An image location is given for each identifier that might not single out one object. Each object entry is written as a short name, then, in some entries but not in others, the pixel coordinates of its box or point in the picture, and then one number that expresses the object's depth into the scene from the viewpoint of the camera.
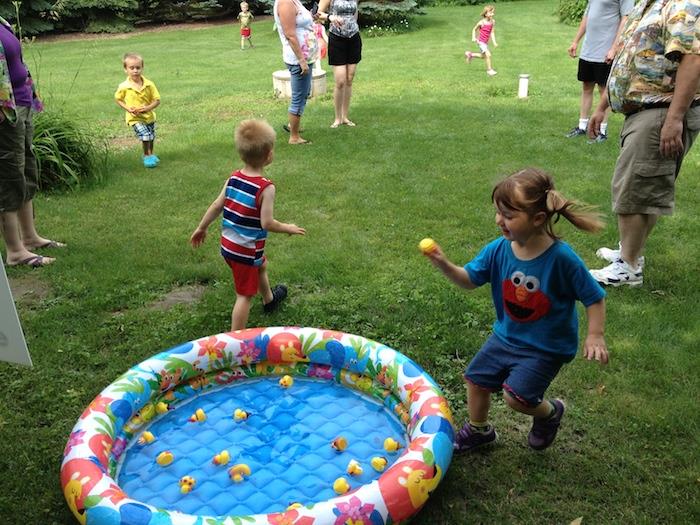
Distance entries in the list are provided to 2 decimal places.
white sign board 2.38
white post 9.76
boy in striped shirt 3.63
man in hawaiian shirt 3.56
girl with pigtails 2.52
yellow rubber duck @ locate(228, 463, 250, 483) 2.98
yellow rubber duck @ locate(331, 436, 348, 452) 3.13
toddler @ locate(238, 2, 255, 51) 17.00
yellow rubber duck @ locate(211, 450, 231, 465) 3.06
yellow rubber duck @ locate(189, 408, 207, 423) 3.37
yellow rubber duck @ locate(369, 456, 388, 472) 2.97
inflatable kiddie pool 2.53
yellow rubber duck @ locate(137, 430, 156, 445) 3.23
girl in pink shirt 12.09
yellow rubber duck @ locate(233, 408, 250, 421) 3.37
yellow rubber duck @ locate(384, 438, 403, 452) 3.10
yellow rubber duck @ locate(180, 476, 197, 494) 2.91
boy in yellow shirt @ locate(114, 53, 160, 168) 7.12
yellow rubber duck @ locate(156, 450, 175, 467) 3.07
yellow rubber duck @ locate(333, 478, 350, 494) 2.83
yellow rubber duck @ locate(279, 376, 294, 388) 3.63
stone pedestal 10.27
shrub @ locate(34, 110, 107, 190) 6.50
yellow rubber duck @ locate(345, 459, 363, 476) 2.96
